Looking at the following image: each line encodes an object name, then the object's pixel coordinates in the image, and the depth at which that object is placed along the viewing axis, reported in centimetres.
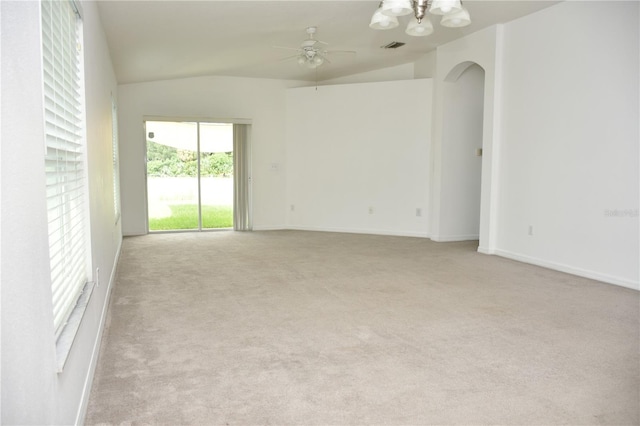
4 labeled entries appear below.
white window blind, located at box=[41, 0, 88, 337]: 196
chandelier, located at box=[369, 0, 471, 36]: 425
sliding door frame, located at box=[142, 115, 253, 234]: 880
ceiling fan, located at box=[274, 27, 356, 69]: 632
